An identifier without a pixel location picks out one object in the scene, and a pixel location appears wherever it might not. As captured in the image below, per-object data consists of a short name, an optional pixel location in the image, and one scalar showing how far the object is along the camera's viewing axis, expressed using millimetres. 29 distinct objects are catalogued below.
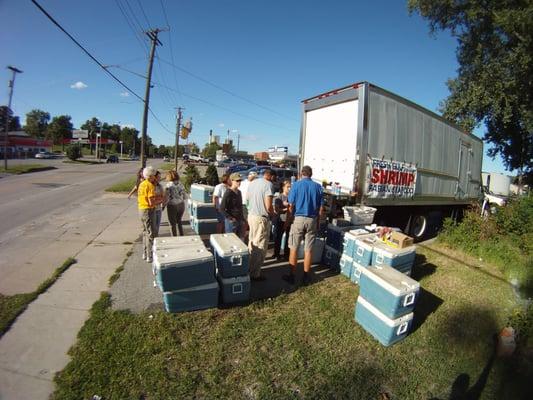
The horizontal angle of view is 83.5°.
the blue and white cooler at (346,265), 5219
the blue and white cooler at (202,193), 7727
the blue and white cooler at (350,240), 5152
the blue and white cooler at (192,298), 3736
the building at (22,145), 51188
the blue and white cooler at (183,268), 3545
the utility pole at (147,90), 16891
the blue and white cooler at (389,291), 3356
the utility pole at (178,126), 36844
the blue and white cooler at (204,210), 7297
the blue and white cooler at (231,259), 4000
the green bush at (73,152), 44656
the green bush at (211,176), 18141
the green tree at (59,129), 96000
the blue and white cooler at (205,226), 7277
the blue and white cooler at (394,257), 4469
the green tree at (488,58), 11133
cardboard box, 4699
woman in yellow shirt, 5320
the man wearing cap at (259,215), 4750
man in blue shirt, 4758
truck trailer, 6270
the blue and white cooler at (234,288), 4051
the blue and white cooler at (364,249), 4801
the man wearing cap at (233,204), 5379
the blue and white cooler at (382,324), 3445
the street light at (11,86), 28031
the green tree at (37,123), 106944
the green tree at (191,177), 18938
